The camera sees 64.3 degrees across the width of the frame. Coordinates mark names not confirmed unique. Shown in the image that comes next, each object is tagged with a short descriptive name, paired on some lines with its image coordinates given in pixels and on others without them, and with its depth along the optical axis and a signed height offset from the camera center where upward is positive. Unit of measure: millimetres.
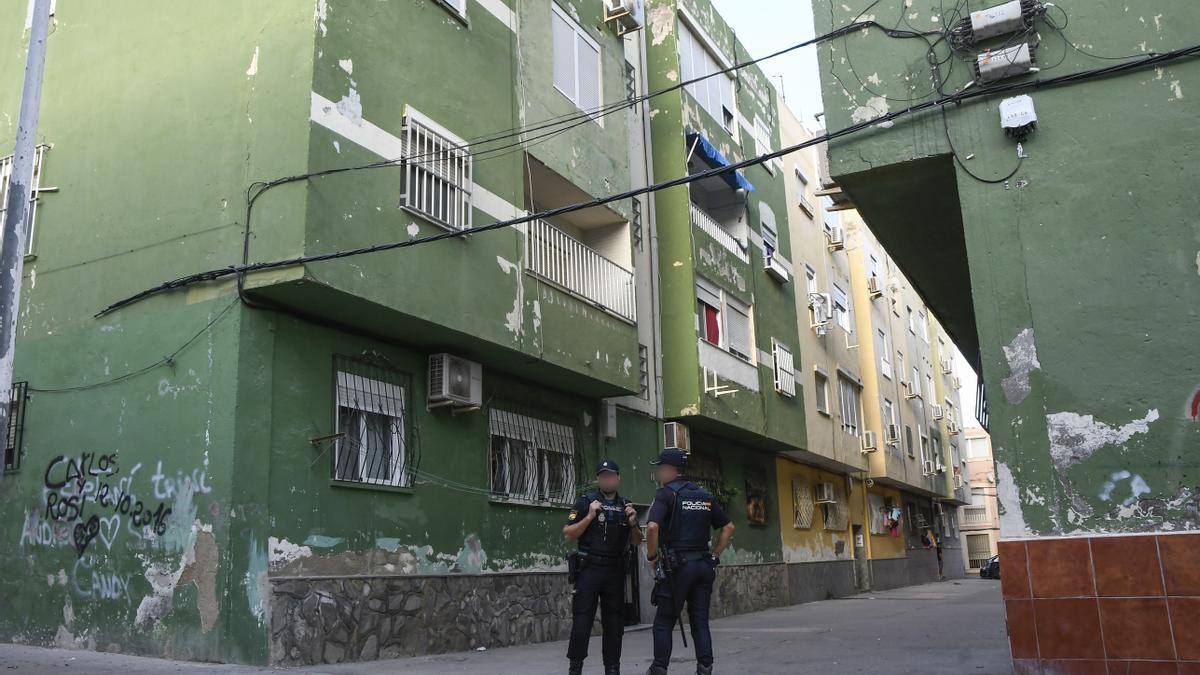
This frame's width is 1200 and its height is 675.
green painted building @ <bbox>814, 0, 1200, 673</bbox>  6504 +1820
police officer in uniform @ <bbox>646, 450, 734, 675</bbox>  6855 -81
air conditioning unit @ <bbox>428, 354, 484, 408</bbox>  11477 +1983
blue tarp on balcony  18266 +7373
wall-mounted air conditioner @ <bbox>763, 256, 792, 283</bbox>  21109 +5886
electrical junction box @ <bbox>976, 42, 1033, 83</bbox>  7551 +3656
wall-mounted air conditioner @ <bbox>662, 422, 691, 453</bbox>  16438 +1811
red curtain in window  18042 +4044
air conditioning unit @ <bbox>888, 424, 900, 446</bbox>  27953 +2935
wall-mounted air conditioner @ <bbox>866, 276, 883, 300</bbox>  29531 +7554
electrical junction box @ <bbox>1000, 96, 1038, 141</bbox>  7453 +3173
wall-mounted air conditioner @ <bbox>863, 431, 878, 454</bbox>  26094 +2516
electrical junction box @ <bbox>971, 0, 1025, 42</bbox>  7637 +4034
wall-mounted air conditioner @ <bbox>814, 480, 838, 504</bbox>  24594 +1122
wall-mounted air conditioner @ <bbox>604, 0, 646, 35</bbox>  15688 +8558
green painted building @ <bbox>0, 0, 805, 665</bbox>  9391 +2418
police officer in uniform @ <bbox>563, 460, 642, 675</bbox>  6883 -151
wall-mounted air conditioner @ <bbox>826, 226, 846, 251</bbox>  27022 +8397
